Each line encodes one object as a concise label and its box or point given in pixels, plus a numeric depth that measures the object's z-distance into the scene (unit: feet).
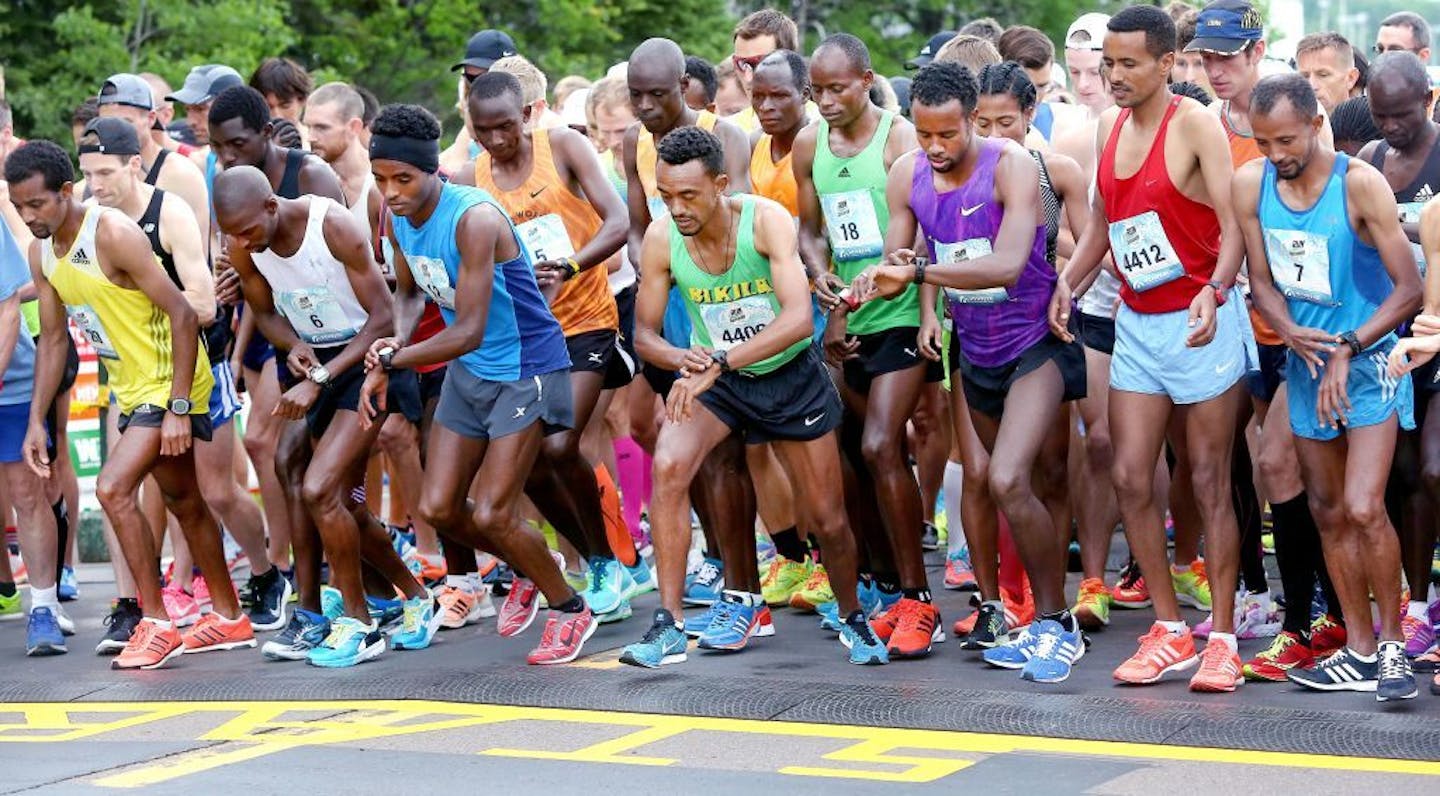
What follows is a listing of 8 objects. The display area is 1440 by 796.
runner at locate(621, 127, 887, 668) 52.60
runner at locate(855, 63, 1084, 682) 50.85
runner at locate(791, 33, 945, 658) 54.95
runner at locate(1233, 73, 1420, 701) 46.80
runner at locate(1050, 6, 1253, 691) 49.90
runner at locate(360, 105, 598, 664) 53.98
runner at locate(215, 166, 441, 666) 56.08
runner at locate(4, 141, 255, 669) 57.57
